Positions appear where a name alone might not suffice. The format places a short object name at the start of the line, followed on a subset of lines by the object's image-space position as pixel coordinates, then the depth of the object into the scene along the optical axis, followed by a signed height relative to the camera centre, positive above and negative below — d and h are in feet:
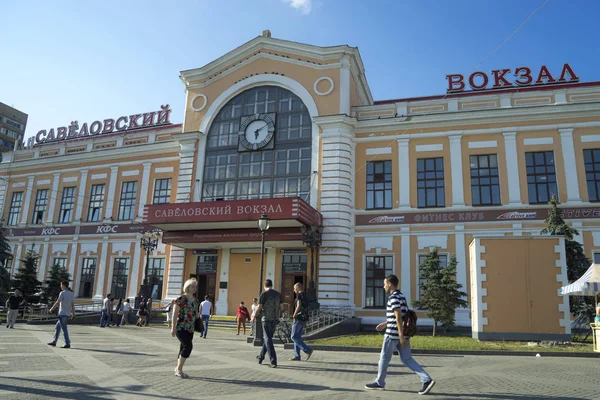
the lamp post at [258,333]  48.76 -2.69
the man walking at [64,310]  42.45 -0.92
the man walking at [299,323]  37.78 -1.22
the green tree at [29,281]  92.91 +3.26
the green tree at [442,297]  63.46 +2.07
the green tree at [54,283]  93.33 +3.18
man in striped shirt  25.87 -1.58
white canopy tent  47.37 +3.13
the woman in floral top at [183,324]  28.22 -1.19
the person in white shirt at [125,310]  80.94 -1.41
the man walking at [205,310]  63.82 -0.72
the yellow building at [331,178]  78.79 +23.71
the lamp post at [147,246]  88.53 +10.36
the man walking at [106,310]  74.64 -1.41
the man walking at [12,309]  63.21 -1.47
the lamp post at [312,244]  74.64 +10.48
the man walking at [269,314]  34.20 -0.55
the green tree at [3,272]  93.44 +4.95
